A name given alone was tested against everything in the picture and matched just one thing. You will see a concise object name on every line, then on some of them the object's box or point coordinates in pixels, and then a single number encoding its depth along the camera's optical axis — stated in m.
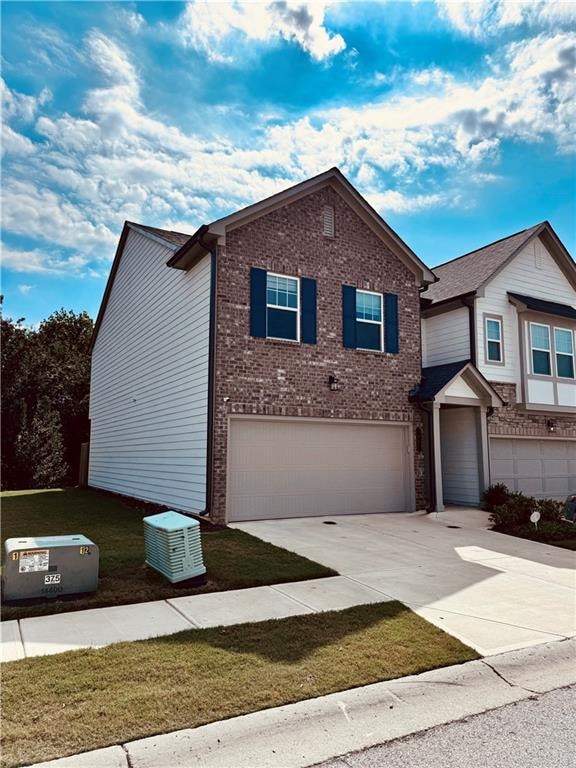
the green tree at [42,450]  25.39
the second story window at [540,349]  17.50
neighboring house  15.55
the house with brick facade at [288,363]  12.62
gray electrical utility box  6.36
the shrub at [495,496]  14.75
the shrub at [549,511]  13.18
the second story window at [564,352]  18.06
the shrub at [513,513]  12.91
